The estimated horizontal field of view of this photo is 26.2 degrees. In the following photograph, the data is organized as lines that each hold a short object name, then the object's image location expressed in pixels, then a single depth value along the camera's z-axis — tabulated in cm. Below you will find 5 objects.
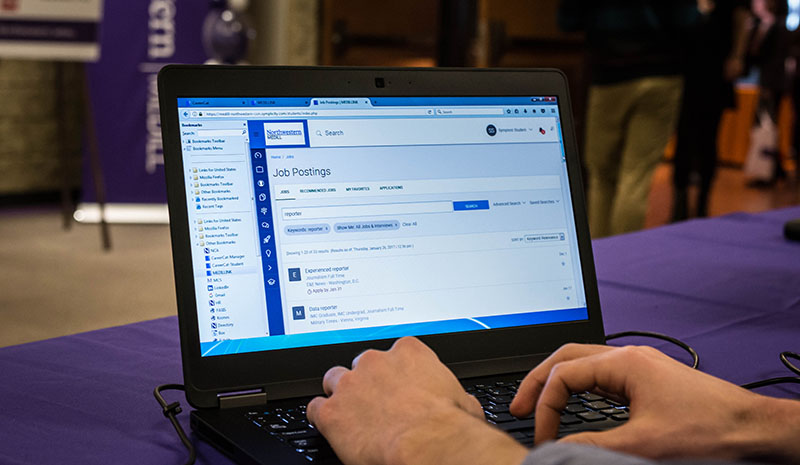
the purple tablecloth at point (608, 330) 115
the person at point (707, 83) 452
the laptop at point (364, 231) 119
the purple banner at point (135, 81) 537
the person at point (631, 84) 336
